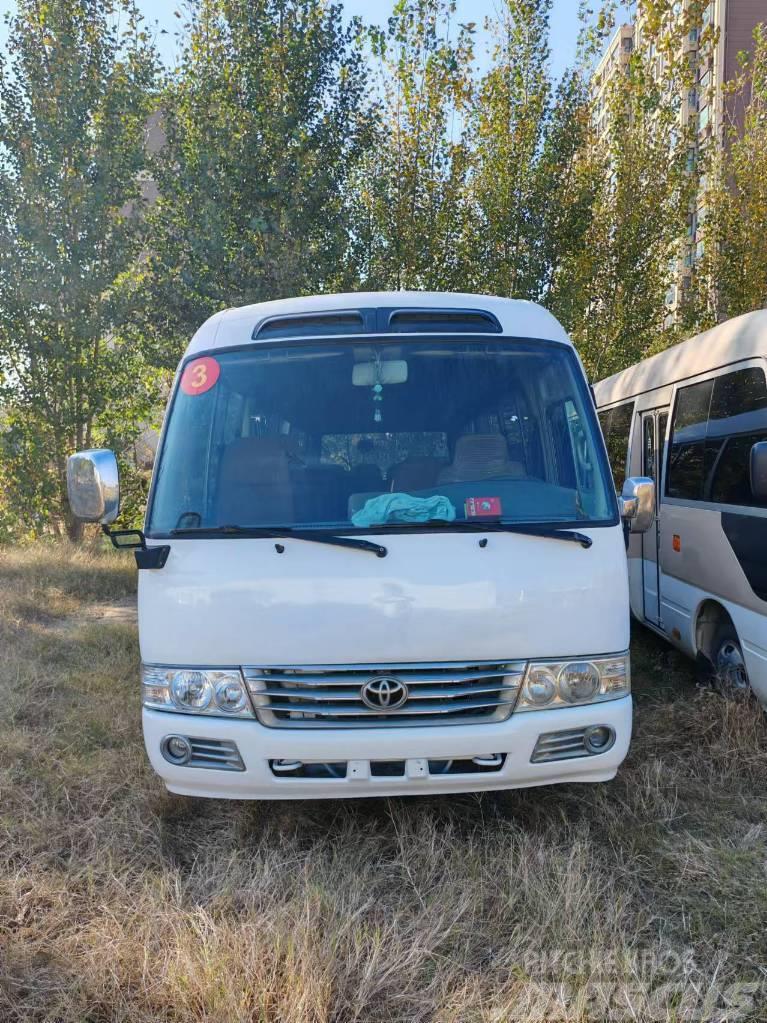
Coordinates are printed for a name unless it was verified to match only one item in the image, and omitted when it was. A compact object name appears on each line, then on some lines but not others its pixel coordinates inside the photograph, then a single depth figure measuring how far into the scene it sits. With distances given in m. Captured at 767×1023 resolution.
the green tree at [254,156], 11.17
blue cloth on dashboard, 3.73
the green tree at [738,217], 14.34
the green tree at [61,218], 12.09
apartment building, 13.40
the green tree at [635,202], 13.35
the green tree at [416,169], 12.55
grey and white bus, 5.19
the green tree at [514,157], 12.80
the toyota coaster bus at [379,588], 3.50
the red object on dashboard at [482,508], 3.76
